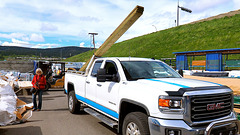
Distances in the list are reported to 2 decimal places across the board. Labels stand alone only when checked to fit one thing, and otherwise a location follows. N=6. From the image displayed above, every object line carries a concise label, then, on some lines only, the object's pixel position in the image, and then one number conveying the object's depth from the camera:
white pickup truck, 3.32
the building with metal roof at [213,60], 26.21
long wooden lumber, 9.00
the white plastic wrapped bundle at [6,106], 6.03
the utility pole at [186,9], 69.30
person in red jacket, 8.45
